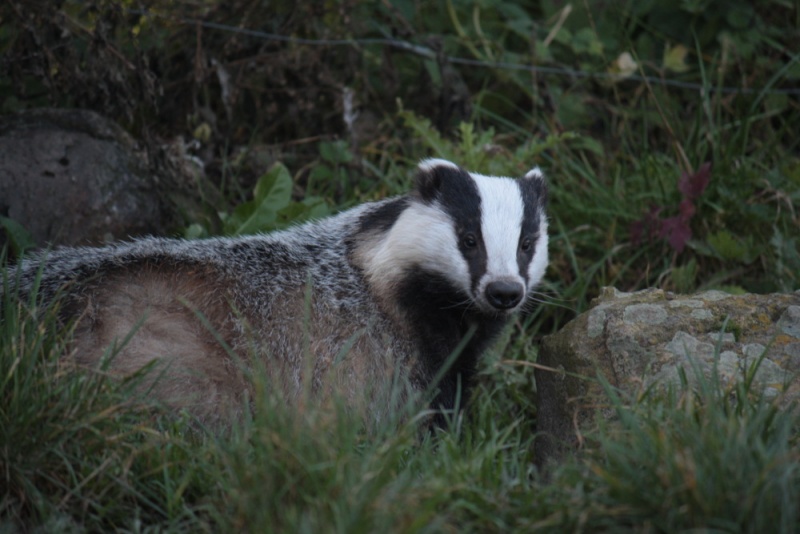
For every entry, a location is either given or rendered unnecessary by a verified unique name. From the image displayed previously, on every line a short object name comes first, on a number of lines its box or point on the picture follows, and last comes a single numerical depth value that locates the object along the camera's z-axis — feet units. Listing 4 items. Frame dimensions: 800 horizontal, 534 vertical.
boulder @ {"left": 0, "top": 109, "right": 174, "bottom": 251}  35.17
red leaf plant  38.14
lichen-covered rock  26.35
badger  26.27
